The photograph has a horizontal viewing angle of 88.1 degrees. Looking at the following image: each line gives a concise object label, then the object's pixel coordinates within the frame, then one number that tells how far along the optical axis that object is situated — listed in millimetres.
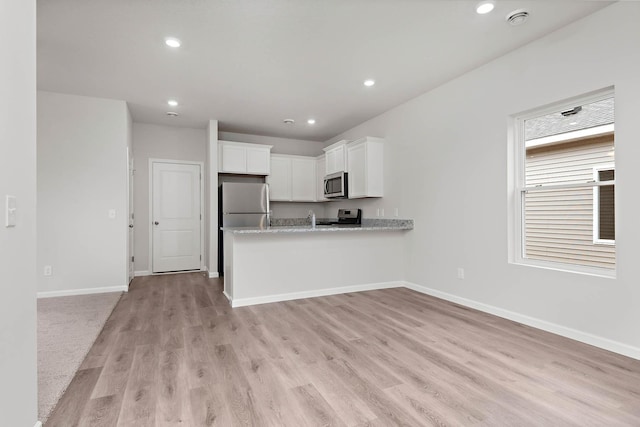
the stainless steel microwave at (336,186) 5645
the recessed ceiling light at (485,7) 2447
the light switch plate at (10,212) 1254
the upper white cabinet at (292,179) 6492
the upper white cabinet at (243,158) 5836
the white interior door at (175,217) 5852
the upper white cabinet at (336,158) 5762
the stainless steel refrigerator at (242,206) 5691
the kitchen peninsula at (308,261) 3869
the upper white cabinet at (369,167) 5129
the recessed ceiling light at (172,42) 2928
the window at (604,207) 2645
